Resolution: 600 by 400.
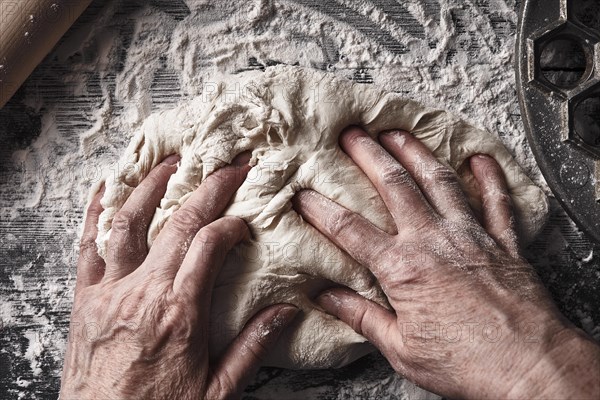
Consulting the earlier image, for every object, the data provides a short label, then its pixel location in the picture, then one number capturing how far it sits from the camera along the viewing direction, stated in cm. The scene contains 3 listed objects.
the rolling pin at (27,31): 48
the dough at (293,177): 46
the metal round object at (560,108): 48
